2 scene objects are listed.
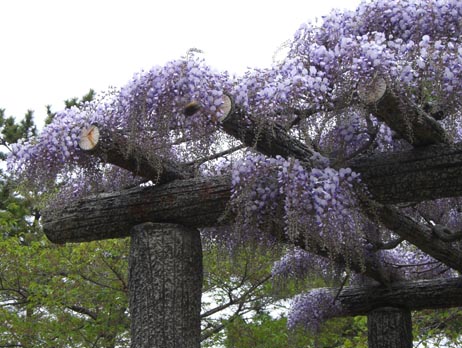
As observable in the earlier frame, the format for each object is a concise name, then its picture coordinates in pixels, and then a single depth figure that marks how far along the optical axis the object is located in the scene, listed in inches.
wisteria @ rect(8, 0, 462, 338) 128.1
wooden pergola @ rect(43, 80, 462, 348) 136.3
